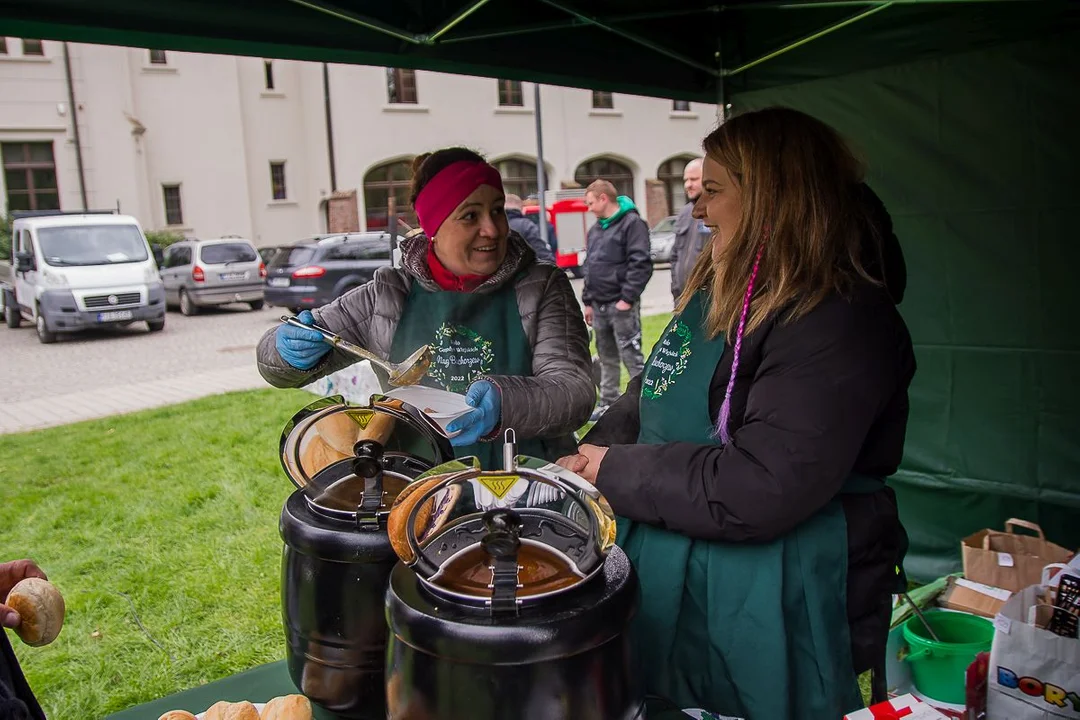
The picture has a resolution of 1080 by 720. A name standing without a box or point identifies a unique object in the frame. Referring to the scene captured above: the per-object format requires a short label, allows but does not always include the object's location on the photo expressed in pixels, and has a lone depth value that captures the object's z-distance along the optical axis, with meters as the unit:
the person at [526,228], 5.53
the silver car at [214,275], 13.91
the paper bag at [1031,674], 1.69
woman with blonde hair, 1.23
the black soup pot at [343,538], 1.15
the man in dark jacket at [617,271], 6.09
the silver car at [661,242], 18.69
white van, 11.51
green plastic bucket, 2.34
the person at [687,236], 4.95
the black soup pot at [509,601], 0.89
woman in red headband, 1.89
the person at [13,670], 1.03
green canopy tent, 2.51
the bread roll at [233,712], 1.18
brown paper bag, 2.72
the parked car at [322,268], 12.46
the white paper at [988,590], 2.64
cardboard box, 2.62
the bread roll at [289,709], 1.14
